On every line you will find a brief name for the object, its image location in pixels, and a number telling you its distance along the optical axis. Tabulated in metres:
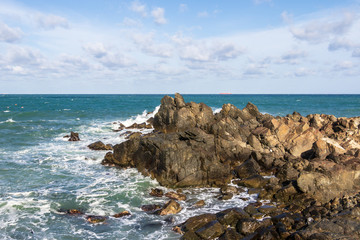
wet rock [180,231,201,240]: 15.66
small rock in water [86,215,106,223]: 18.11
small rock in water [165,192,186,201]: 21.52
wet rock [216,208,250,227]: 16.97
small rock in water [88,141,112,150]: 37.44
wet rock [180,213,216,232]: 16.68
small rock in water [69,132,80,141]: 43.38
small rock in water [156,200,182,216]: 19.08
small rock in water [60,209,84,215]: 19.28
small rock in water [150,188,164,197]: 22.45
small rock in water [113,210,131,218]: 18.92
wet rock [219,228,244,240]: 15.30
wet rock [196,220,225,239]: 15.65
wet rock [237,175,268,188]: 23.50
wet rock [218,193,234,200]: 21.40
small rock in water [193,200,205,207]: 20.28
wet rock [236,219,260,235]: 15.80
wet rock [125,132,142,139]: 41.53
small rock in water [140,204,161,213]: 19.77
